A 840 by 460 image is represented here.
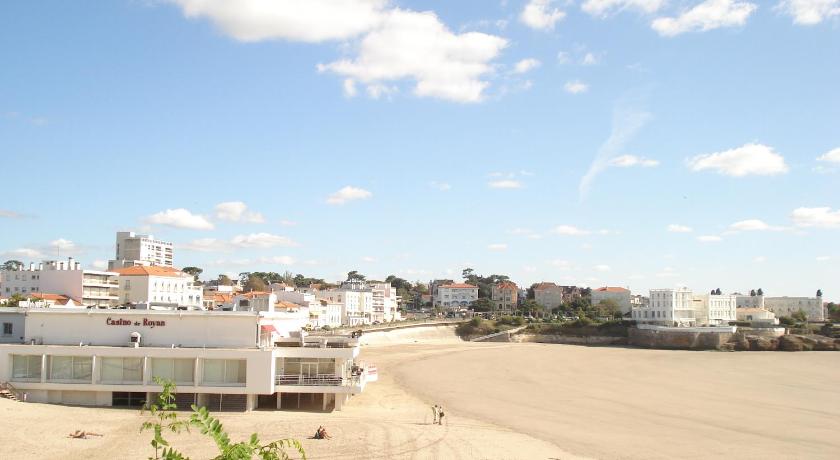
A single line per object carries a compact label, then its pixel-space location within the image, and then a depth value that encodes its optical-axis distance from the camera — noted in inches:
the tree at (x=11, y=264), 6855.3
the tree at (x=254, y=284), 5674.2
